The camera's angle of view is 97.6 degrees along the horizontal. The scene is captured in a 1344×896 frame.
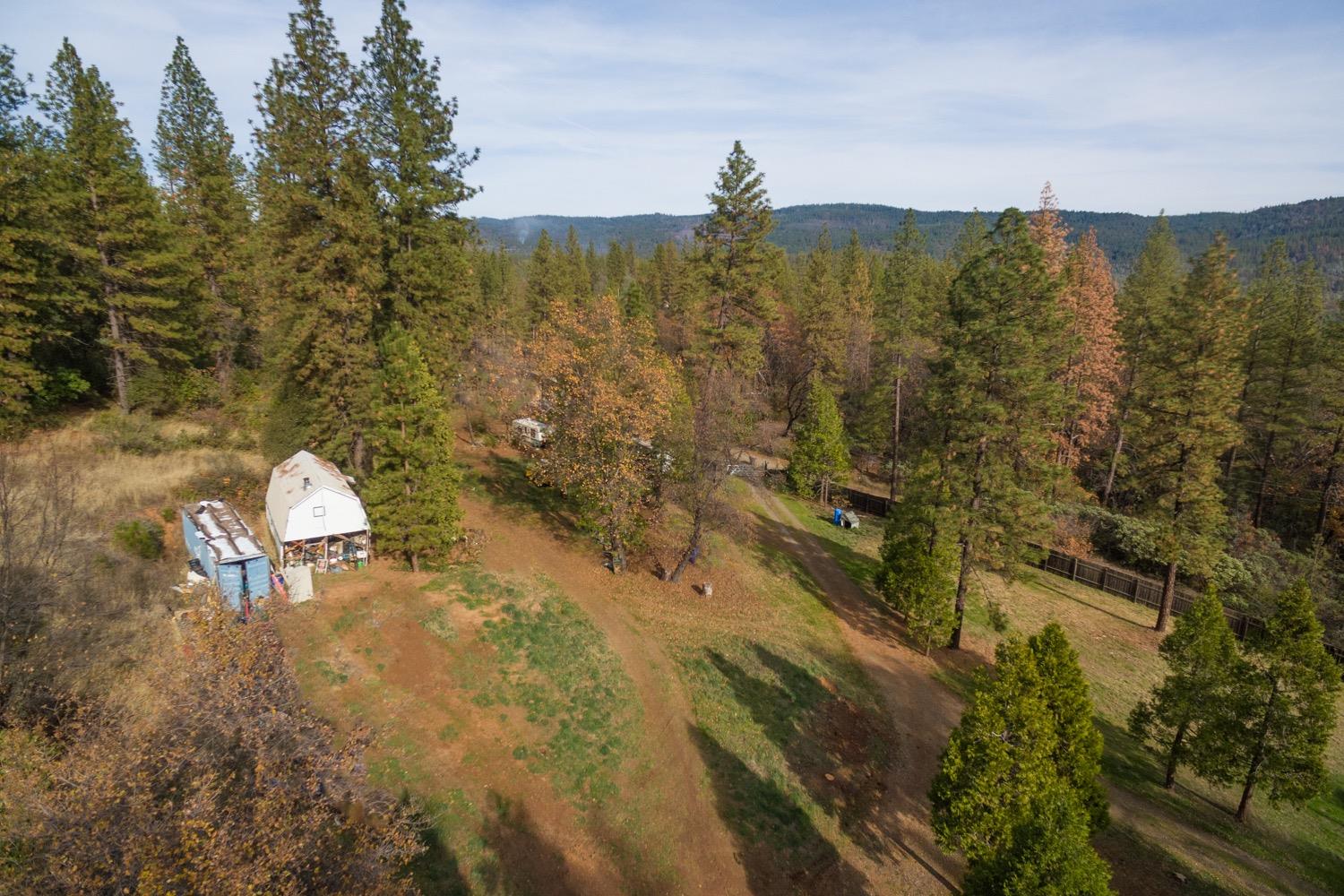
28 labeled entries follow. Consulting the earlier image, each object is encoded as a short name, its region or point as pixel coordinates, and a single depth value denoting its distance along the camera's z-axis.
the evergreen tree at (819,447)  39.56
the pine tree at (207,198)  32.34
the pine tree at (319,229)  22.61
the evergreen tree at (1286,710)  15.93
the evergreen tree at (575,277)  63.29
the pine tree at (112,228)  23.16
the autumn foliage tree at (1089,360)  37.66
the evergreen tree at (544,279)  62.66
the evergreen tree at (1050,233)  36.81
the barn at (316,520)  20.33
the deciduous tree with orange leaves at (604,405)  23.33
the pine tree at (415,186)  24.75
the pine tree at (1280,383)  38.00
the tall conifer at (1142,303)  36.25
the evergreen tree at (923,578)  24.48
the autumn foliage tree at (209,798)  7.51
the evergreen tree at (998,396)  21.41
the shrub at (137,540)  18.03
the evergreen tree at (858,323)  54.91
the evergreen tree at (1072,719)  14.85
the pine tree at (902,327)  39.59
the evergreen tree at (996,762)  12.84
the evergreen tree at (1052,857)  9.90
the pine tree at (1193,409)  26.23
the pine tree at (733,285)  31.50
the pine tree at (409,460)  20.75
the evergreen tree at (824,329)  51.97
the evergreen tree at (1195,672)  17.86
